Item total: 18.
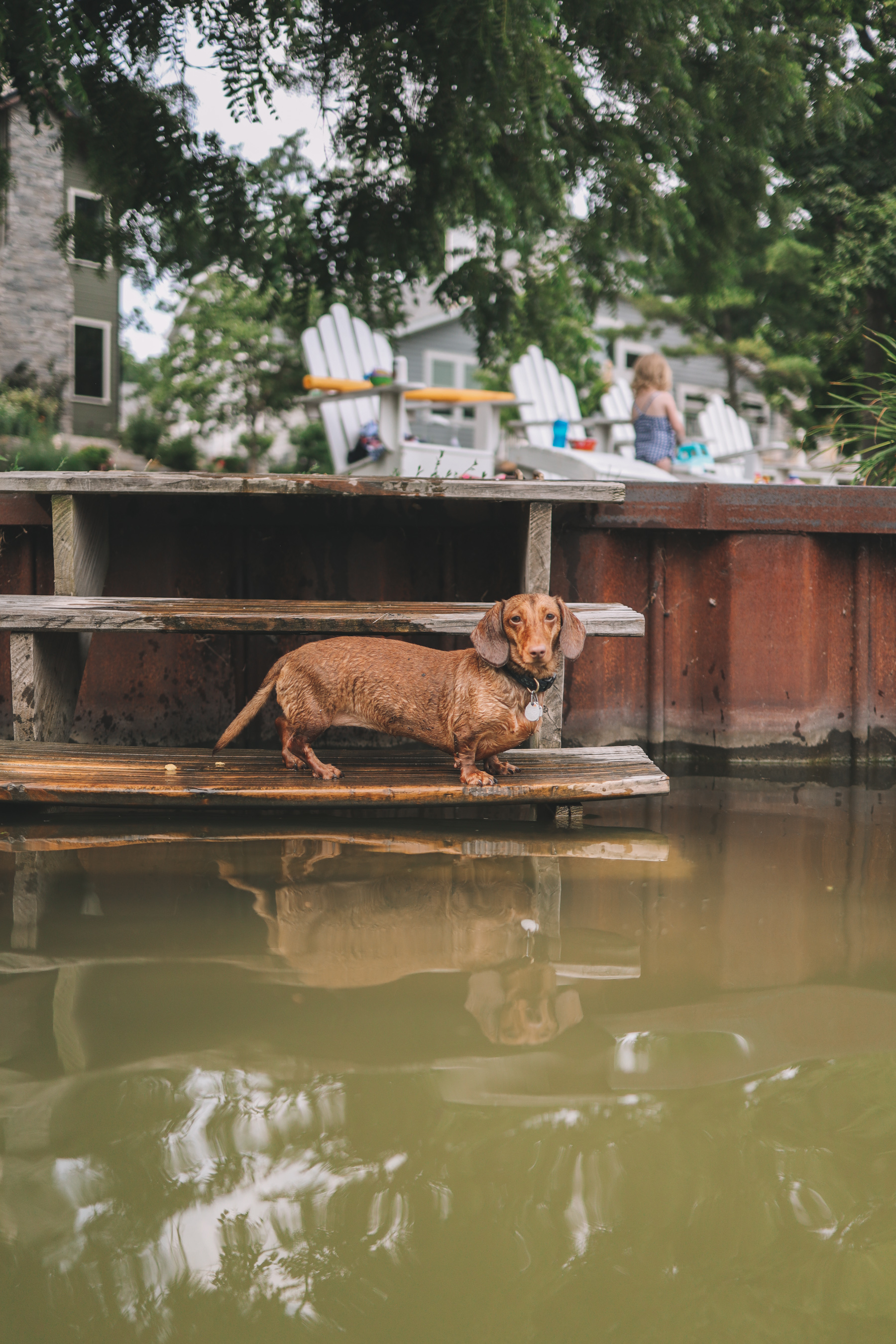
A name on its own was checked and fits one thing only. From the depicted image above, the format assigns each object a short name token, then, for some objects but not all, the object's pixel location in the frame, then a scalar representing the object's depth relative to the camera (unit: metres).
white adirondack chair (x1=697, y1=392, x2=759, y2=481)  13.42
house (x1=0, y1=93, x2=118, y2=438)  23.00
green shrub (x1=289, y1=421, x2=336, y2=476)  22.77
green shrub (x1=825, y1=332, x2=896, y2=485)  5.50
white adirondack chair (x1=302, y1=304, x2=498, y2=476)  8.18
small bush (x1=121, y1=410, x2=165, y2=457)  23.80
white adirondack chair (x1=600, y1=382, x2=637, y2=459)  11.57
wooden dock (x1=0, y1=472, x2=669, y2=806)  3.52
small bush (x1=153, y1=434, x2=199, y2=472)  20.69
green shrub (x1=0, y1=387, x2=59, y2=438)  19.50
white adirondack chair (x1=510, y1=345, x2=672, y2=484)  8.77
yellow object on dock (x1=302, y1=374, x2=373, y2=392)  8.68
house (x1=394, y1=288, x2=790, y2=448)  25.20
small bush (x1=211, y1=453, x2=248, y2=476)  10.30
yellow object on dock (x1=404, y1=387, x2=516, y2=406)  8.76
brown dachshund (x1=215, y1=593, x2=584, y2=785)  3.46
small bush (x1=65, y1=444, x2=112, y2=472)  13.82
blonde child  8.19
